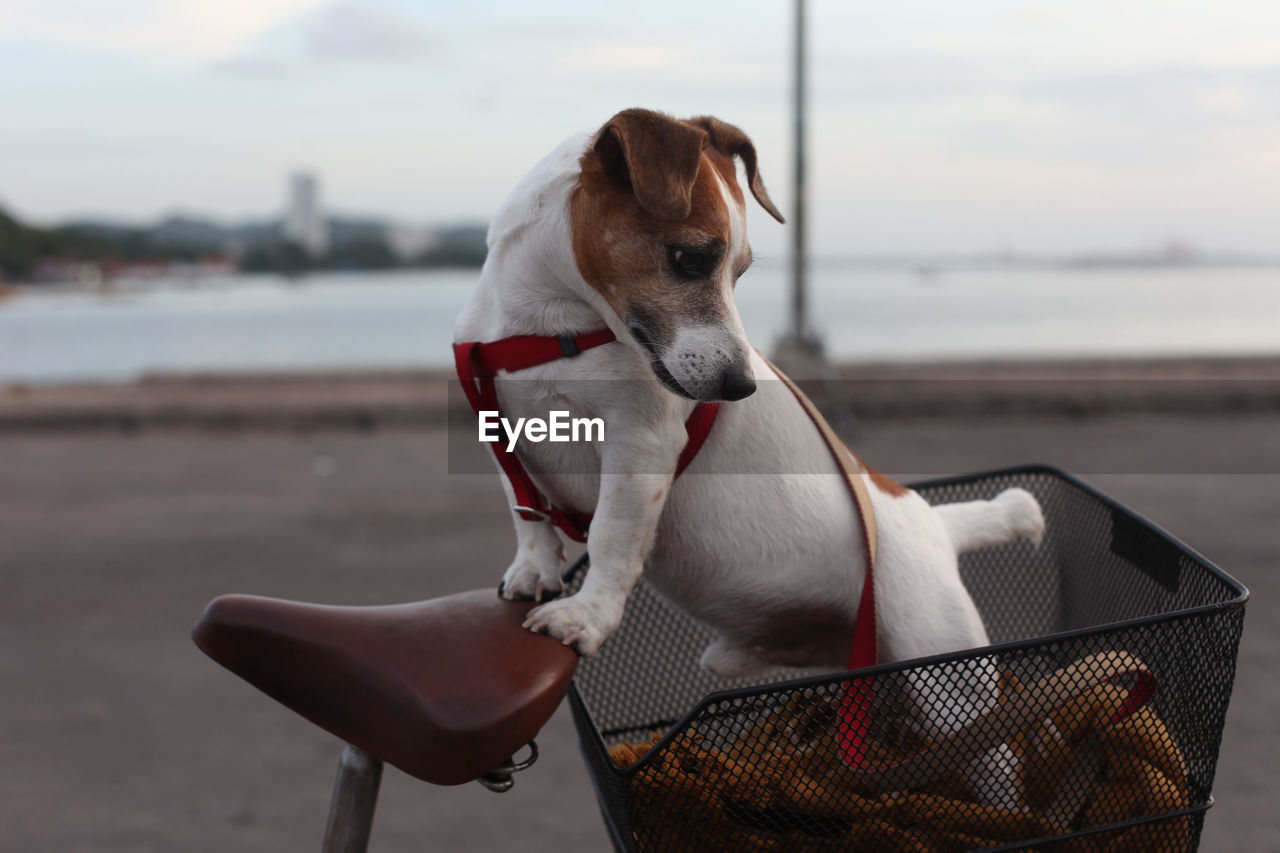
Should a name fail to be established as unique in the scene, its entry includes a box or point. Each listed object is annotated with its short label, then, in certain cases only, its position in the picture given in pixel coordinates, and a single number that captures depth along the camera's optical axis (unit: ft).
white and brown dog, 3.34
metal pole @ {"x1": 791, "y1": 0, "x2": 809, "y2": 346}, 20.89
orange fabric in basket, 3.36
